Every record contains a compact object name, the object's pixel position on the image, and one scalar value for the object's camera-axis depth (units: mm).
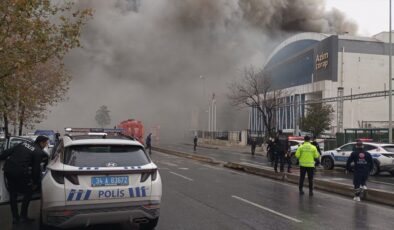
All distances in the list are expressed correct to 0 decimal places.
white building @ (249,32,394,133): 57719
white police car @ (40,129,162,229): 5520
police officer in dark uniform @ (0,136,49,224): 6652
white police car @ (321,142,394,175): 17156
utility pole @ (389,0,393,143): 23766
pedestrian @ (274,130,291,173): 16175
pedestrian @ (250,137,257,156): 32606
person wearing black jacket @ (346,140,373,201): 10266
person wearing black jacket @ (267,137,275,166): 19955
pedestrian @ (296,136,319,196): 10789
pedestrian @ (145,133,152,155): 28500
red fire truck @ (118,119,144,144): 35722
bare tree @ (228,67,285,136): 44031
